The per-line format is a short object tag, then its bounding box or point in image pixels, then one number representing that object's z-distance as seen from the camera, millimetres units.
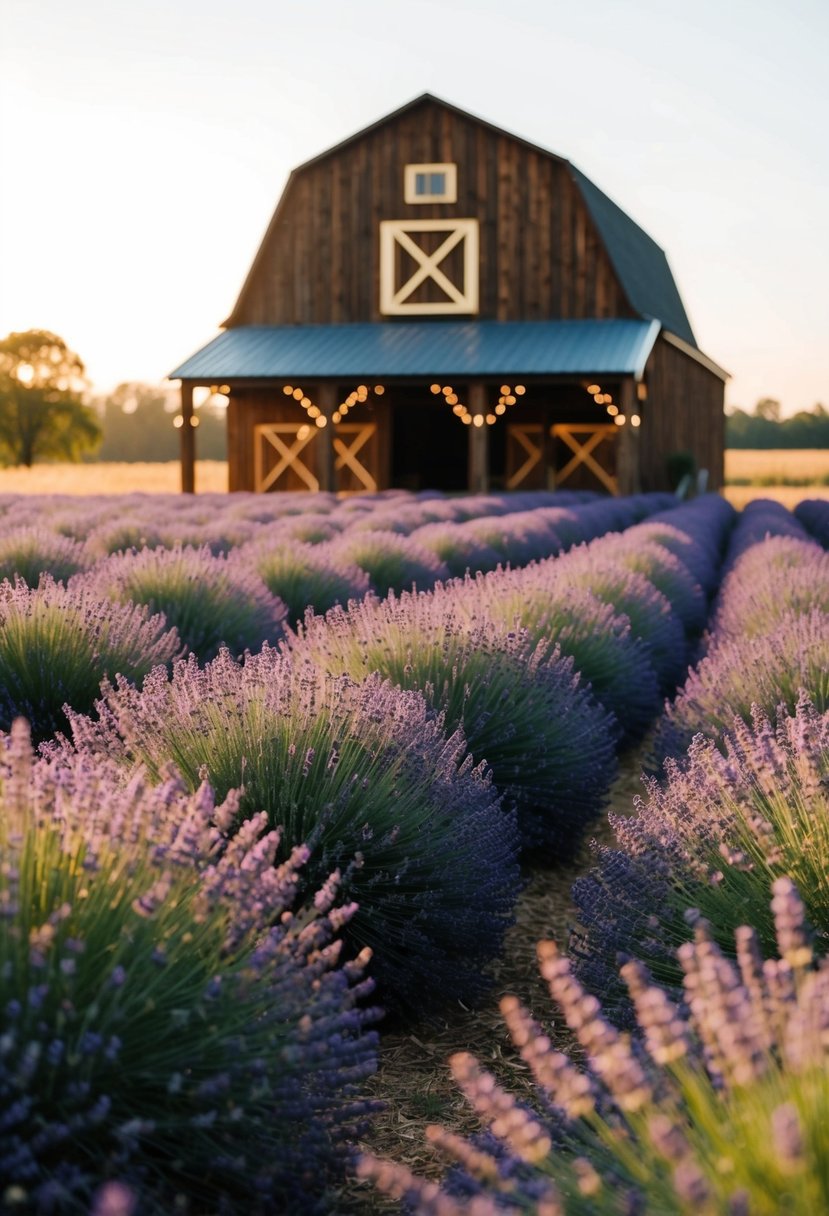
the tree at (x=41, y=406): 64875
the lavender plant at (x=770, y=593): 7402
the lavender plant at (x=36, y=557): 8328
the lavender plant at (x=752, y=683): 5234
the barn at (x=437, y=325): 26750
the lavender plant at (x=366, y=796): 3711
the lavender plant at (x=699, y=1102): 1574
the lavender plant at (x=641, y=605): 8413
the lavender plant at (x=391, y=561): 10117
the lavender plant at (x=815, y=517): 19859
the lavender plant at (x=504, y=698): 5129
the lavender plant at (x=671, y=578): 10414
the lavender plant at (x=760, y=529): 15461
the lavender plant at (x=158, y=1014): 2074
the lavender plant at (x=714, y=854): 3180
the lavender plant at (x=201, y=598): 7168
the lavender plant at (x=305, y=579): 8977
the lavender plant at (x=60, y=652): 5280
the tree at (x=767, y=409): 94375
